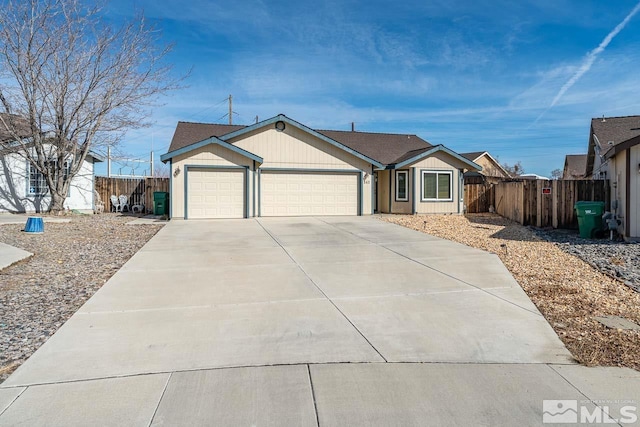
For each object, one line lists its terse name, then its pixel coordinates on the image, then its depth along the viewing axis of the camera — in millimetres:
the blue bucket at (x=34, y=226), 12266
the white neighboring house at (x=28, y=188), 18906
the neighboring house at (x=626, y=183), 10914
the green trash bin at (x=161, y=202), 19078
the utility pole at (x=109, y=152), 20414
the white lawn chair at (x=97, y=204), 20859
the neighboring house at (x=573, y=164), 36375
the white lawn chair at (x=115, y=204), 21375
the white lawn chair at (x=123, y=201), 21516
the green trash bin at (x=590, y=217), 12031
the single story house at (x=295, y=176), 16672
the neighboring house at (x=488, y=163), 38925
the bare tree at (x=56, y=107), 16578
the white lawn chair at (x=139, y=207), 21234
